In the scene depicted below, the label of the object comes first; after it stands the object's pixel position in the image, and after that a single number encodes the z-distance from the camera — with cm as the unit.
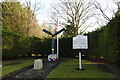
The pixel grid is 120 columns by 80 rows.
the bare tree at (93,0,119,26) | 1549
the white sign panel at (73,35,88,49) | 589
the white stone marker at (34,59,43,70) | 640
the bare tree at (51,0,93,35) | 1947
